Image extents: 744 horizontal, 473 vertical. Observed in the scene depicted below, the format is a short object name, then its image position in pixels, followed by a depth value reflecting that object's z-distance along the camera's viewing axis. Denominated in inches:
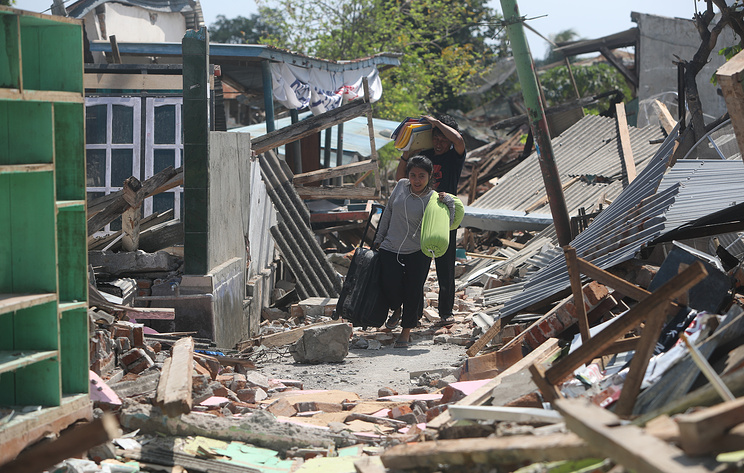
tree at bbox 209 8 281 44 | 2716.5
